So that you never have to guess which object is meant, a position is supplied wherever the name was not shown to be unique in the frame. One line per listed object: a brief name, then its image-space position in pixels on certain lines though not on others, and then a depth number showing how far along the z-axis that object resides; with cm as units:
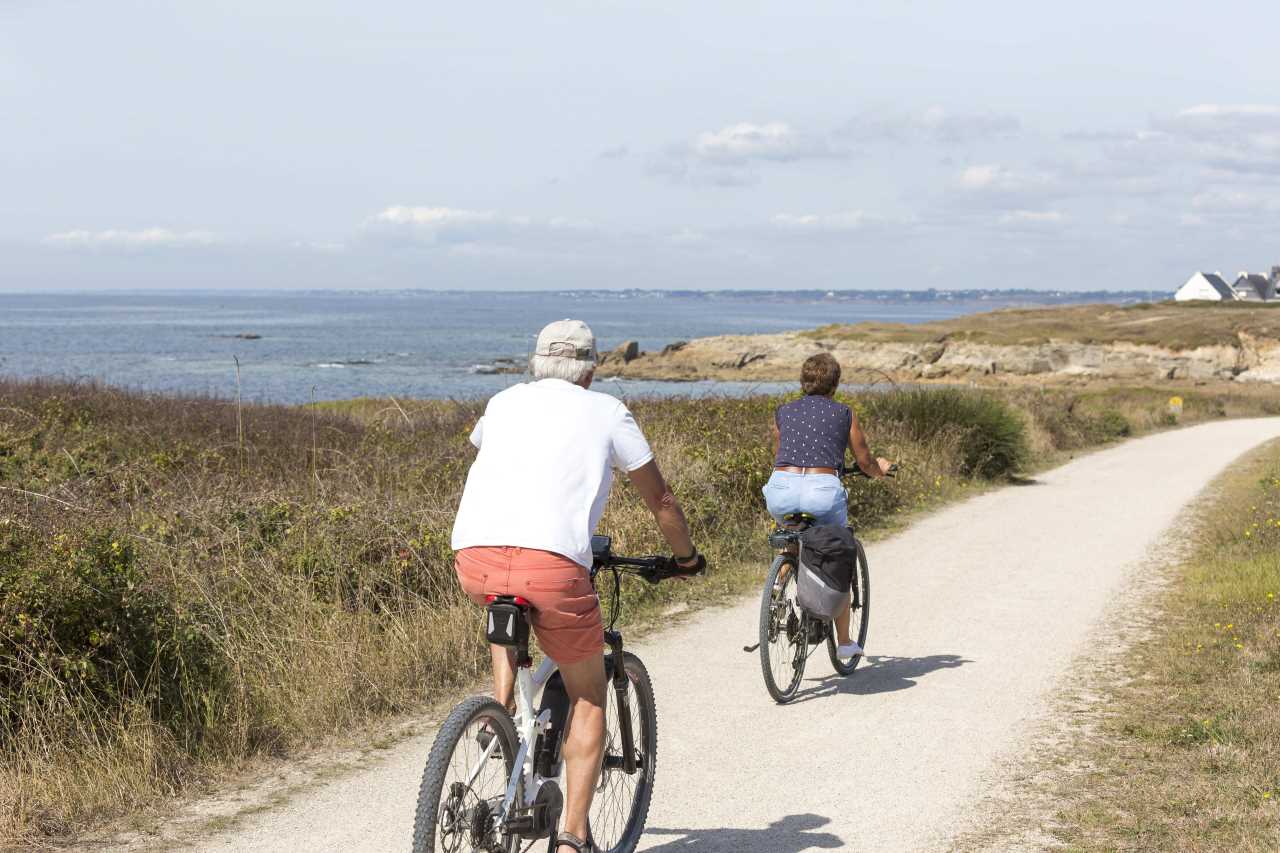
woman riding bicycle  685
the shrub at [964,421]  1823
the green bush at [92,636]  536
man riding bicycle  355
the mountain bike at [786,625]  681
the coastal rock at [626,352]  8506
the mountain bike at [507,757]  349
